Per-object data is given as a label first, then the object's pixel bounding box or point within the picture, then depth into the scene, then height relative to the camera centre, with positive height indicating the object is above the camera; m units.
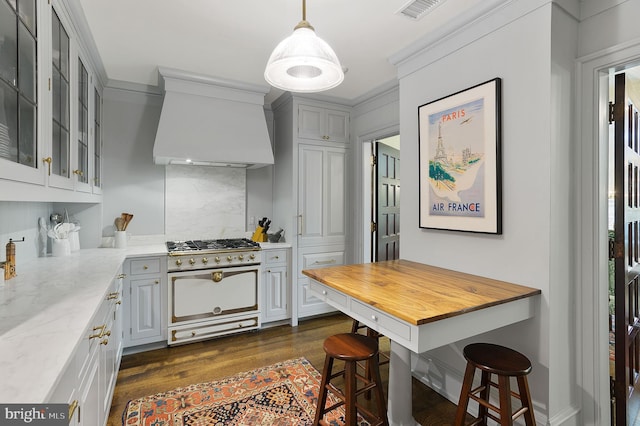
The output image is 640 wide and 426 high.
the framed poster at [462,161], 1.94 +0.34
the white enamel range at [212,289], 3.05 -0.76
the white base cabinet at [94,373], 1.09 -0.69
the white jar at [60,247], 2.52 -0.27
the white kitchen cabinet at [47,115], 1.21 +0.48
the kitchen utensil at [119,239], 3.13 -0.26
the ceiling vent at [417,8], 1.96 +1.28
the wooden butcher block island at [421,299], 1.40 -0.43
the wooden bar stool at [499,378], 1.50 -0.82
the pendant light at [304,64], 1.46 +0.72
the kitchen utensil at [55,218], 2.74 -0.04
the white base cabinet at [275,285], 3.50 -0.81
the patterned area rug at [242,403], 2.03 -1.31
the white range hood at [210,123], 2.99 +0.89
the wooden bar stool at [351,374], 1.67 -0.88
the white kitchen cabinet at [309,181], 3.60 +0.37
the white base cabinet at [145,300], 2.88 -0.81
